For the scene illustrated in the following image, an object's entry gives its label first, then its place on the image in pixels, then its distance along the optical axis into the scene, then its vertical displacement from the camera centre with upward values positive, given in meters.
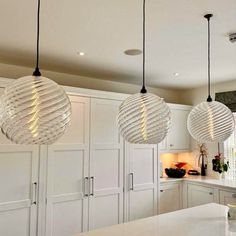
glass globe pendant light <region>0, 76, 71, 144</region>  1.17 +0.13
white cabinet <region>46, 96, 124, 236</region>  3.18 -0.40
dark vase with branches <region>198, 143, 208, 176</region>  4.80 -0.29
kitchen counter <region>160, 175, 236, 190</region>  3.95 -0.61
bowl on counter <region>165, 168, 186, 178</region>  4.64 -0.54
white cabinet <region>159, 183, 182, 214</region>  4.29 -0.91
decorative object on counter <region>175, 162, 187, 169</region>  5.00 -0.43
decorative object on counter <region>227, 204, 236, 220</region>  2.32 -0.61
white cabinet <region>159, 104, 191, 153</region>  4.66 +0.15
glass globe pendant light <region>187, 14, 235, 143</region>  1.85 +0.14
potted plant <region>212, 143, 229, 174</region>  4.39 -0.36
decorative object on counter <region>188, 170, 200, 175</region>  4.88 -0.55
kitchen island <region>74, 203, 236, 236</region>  2.03 -0.68
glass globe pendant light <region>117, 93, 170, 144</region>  1.53 +0.13
